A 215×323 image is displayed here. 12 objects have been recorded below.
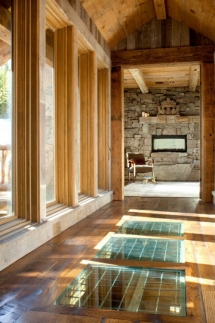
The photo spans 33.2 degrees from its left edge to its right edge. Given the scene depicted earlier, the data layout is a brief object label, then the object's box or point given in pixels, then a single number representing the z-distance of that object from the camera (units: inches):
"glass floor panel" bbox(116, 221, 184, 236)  143.1
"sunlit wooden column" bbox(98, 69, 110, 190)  255.1
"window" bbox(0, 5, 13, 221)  116.3
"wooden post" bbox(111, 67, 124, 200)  263.6
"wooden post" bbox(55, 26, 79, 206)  168.2
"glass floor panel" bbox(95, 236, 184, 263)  108.7
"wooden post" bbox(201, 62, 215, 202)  246.7
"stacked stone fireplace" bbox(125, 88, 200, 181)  483.5
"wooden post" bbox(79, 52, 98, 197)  211.8
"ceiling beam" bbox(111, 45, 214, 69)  247.3
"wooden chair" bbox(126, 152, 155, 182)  443.8
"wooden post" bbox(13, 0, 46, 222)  124.2
